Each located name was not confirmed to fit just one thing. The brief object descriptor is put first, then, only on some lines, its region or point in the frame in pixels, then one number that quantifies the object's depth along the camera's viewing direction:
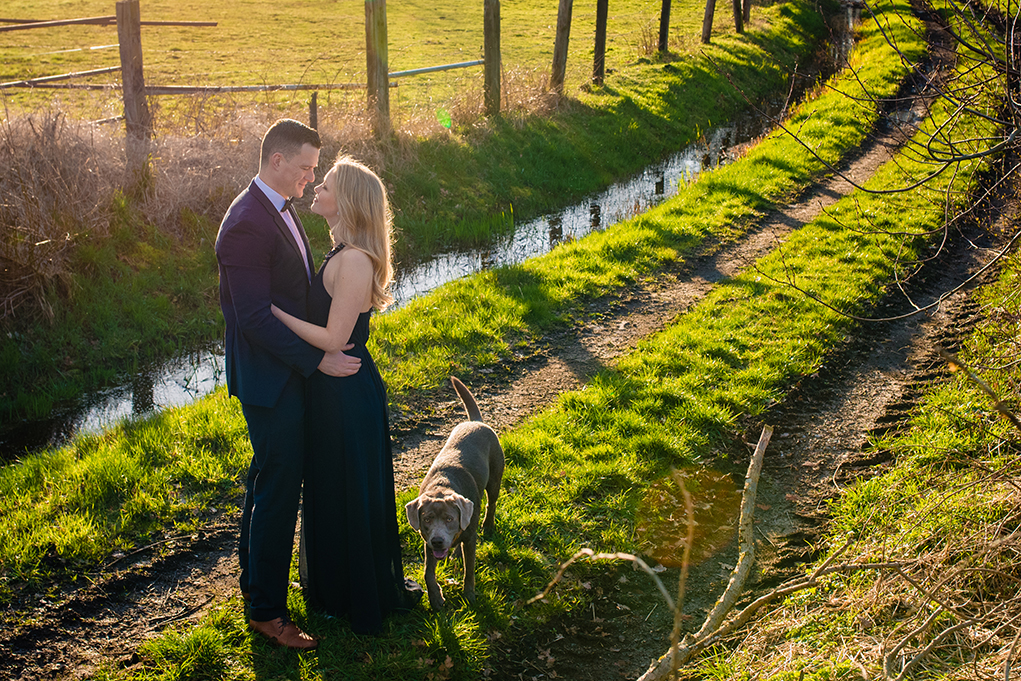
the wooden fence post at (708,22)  22.38
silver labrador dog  3.88
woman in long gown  3.60
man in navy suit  3.48
